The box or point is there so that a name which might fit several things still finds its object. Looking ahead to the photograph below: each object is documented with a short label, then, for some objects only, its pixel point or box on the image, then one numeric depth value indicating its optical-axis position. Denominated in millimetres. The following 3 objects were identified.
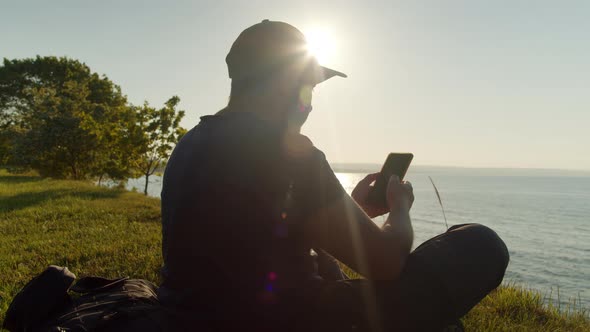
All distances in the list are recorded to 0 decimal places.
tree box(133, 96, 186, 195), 26719
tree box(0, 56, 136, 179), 28172
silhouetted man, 1872
